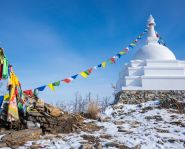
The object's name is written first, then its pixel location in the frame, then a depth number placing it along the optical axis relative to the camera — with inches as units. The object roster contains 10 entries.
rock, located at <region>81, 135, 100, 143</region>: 330.8
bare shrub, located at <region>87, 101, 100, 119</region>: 512.7
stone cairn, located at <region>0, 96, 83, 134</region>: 377.1
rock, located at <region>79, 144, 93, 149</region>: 296.2
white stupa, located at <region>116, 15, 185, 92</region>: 772.6
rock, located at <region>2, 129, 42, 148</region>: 317.7
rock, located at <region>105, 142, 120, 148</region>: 309.3
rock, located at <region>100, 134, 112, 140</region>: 350.0
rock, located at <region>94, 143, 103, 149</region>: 299.5
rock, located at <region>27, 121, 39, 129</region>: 370.4
